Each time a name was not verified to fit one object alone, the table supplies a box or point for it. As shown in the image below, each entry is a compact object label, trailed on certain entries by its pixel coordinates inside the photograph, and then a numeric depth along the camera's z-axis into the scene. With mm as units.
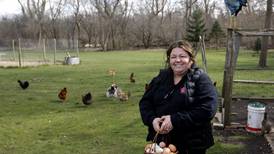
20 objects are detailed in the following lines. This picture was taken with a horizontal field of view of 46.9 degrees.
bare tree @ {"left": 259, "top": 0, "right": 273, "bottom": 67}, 19685
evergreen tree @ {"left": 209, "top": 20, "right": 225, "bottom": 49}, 45986
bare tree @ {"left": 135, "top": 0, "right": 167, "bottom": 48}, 51466
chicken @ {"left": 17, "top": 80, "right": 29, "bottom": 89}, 12151
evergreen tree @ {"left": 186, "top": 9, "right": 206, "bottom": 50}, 45368
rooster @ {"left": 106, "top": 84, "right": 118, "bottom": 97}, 9668
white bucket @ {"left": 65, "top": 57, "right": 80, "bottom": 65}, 24538
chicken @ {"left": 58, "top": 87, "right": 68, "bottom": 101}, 9494
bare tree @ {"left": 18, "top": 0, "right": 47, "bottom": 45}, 57289
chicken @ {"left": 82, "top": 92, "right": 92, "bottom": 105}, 8885
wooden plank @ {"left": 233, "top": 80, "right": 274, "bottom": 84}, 6719
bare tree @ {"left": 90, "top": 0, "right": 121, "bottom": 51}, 51665
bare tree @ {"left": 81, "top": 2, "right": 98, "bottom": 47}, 54502
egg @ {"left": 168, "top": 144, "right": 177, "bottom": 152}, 2463
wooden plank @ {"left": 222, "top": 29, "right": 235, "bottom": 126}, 6211
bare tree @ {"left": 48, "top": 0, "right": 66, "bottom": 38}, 56911
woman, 2461
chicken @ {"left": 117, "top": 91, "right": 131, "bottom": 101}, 9401
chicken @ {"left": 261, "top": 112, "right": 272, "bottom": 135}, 5721
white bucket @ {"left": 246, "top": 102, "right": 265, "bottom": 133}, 5973
